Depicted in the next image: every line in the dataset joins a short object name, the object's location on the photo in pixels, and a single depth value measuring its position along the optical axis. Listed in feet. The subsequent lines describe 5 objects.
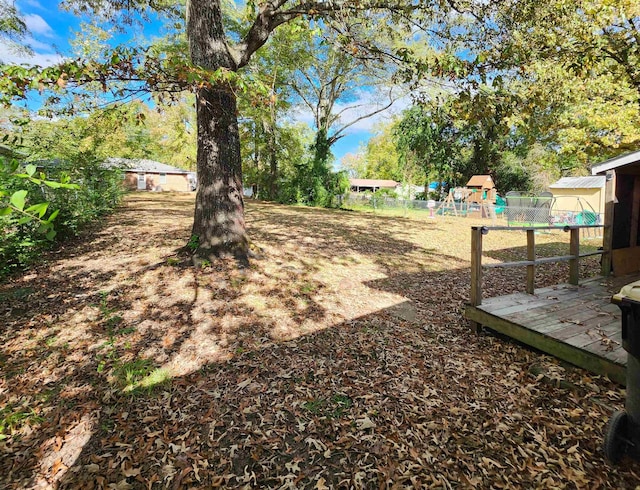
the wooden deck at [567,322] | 9.61
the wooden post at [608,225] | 18.39
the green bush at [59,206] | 4.50
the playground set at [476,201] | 64.59
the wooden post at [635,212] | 19.87
